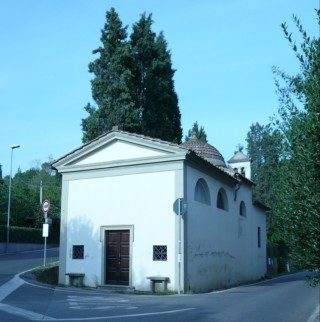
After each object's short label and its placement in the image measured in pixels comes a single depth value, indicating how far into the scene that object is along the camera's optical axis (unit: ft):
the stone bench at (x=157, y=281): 57.38
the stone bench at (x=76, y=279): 63.57
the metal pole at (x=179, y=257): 56.49
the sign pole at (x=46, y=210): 64.23
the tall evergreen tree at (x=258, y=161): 185.74
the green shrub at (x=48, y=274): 65.10
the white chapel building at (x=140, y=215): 59.41
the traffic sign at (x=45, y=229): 64.33
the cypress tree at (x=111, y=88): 97.40
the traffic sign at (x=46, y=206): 64.95
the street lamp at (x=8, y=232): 122.86
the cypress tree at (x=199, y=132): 148.31
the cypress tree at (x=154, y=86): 103.76
